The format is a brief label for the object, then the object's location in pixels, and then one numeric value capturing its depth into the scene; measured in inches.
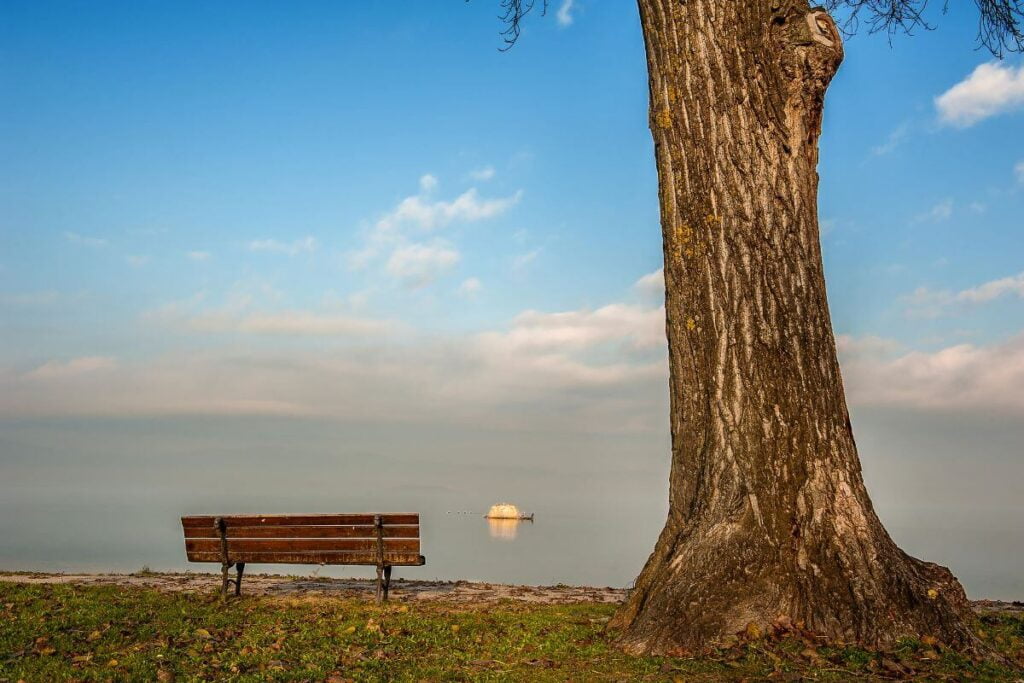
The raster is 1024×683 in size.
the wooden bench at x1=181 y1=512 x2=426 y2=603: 346.9
